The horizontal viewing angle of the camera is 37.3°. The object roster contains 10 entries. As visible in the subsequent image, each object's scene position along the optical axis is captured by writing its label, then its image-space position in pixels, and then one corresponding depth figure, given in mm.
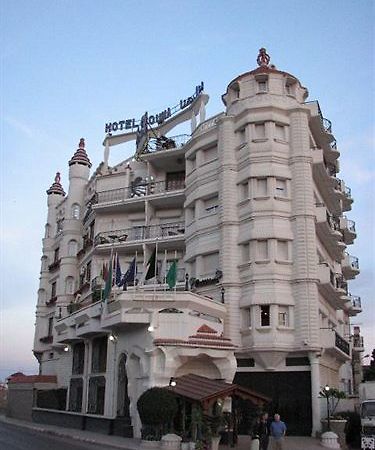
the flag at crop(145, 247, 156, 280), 33125
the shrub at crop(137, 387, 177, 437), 25500
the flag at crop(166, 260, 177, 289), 31344
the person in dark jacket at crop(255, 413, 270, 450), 23641
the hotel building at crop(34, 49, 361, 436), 31375
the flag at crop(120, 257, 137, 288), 34450
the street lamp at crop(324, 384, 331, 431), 29984
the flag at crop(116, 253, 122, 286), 34578
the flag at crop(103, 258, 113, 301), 32969
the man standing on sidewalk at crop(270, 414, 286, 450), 21781
